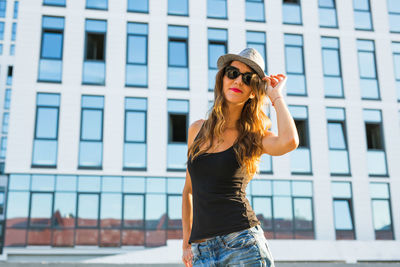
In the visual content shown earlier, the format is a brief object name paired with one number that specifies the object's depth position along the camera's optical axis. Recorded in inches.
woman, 80.1
